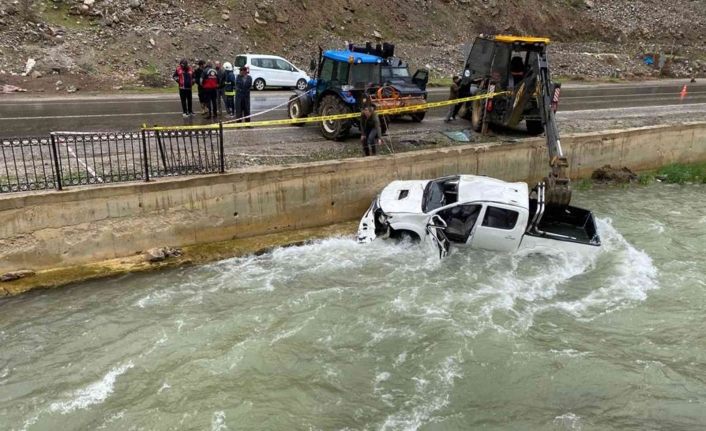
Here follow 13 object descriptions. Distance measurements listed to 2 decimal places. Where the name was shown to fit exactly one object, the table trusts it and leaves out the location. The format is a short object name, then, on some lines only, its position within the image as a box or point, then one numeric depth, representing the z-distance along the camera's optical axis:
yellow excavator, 13.34
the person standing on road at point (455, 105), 16.66
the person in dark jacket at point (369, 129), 12.55
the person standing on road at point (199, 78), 15.71
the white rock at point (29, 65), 21.24
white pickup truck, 9.93
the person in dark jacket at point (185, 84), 15.54
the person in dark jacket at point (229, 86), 16.16
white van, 23.23
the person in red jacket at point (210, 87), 15.34
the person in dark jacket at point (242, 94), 15.38
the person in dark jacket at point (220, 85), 16.00
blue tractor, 13.81
